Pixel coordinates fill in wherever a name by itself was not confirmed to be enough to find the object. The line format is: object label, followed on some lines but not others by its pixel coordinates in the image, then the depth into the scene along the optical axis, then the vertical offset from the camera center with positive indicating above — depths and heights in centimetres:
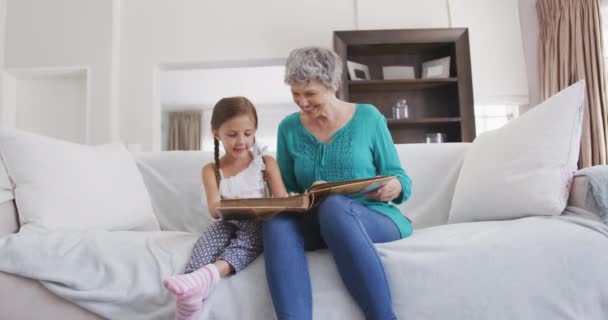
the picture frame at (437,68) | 342 +92
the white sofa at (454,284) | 106 -25
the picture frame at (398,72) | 349 +91
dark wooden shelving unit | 331 +80
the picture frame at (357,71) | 339 +92
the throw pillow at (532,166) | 131 +4
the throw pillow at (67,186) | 134 +4
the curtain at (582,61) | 312 +89
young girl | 113 +2
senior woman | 102 -3
